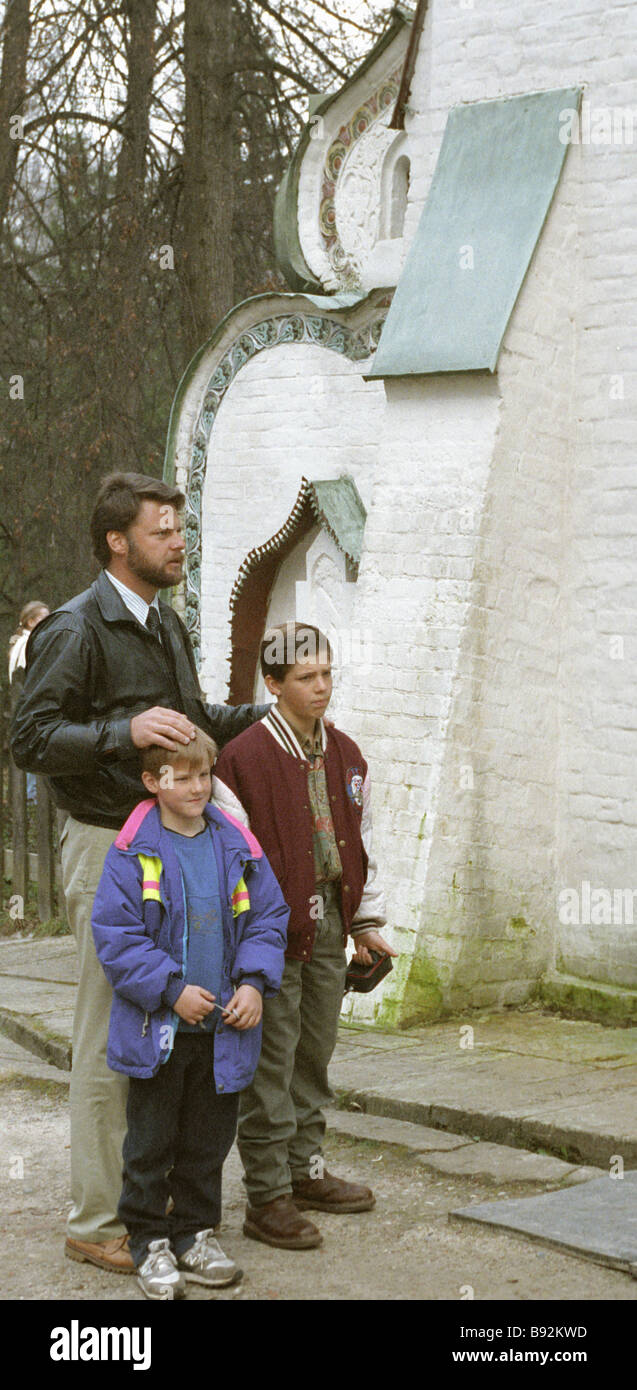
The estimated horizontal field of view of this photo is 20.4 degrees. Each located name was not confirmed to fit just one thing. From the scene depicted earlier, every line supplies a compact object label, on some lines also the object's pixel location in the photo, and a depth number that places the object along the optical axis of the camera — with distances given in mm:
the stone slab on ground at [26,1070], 6238
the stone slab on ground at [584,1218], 4121
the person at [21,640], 10041
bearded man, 4172
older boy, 4375
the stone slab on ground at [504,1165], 4820
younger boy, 3947
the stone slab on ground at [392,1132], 5168
